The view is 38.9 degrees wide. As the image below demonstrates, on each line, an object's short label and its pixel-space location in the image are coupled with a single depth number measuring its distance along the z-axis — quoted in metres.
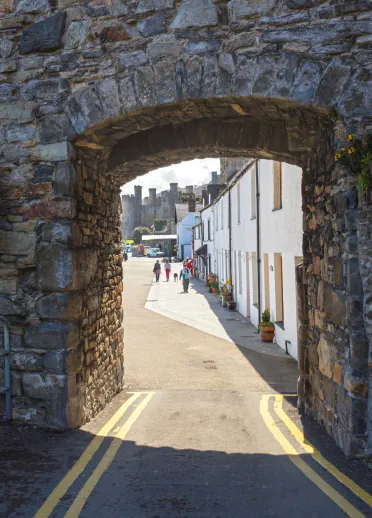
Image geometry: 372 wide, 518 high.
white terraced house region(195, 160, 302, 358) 12.56
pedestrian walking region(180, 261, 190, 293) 30.75
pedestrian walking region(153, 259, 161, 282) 39.41
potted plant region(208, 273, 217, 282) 32.12
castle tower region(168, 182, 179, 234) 94.15
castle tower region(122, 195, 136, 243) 101.50
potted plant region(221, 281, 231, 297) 23.75
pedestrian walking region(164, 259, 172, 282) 39.56
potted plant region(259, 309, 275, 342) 15.14
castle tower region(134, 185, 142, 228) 101.50
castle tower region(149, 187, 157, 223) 101.88
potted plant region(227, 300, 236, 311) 22.73
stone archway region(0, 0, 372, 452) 5.80
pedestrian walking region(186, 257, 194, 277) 40.64
